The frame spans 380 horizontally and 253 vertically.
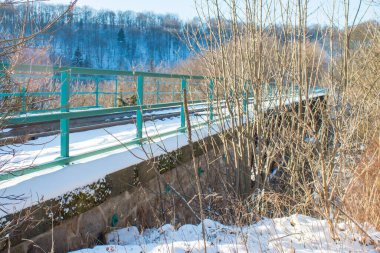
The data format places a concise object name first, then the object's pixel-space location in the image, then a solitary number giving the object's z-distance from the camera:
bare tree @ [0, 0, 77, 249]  2.86
